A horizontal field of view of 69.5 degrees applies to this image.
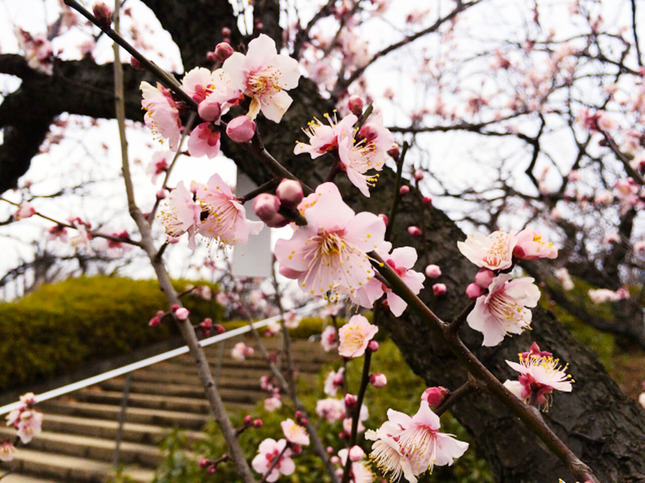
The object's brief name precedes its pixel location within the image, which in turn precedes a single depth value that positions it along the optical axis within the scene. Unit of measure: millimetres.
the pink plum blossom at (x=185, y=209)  162
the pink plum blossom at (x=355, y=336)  222
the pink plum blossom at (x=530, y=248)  145
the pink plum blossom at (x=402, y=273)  169
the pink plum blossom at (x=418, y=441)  158
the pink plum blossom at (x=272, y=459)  355
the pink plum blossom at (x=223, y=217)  154
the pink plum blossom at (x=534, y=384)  154
